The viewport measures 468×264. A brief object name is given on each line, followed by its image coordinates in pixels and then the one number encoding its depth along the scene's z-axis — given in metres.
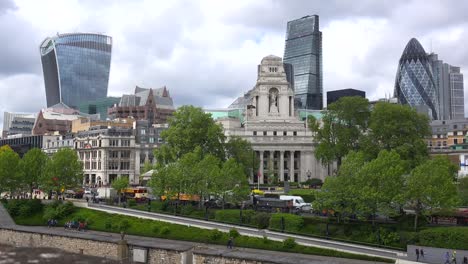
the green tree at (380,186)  56.16
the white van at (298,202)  74.94
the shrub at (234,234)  56.50
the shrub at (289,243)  51.69
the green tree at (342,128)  95.38
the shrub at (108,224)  66.29
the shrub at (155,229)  62.20
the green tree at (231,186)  72.62
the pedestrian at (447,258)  44.19
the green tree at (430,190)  54.50
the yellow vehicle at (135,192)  96.96
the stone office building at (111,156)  154.50
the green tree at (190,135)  101.62
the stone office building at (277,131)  151.38
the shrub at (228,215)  65.38
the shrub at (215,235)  56.84
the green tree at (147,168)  97.82
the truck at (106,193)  94.42
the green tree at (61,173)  86.22
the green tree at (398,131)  84.88
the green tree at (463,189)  69.75
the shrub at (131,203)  80.89
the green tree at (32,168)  90.56
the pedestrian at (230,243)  52.59
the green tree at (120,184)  88.50
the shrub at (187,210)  72.31
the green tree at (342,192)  57.72
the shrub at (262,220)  62.25
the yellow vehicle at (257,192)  91.44
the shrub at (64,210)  74.06
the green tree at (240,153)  108.50
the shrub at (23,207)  76.50
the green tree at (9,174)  87.44
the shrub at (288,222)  59.12
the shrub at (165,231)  61.09
